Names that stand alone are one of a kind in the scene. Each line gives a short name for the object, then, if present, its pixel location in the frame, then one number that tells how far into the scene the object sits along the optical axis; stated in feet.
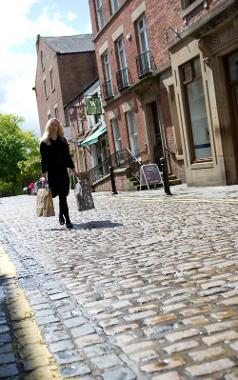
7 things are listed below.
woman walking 27.48
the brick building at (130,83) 60.03
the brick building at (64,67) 115.24
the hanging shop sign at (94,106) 87.40
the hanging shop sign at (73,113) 104.74
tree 200.75
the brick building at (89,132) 87.45
